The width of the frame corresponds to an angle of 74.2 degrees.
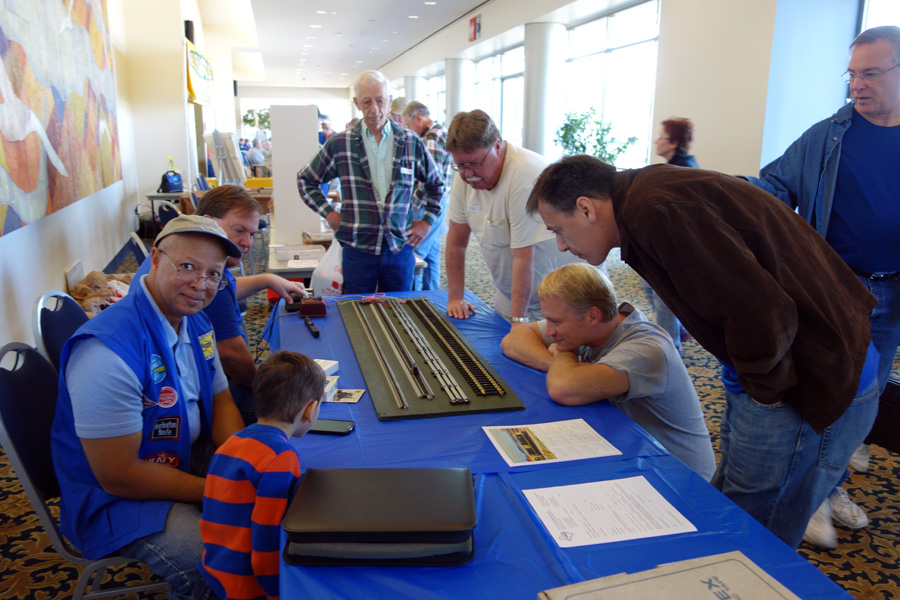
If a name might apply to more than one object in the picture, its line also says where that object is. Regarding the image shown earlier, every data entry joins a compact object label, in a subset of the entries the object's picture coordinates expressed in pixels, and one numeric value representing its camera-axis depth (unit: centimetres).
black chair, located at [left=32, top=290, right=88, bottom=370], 172
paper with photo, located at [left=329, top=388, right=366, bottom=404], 162
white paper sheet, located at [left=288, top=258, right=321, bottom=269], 365
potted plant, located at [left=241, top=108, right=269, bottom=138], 1903
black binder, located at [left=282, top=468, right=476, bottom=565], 97
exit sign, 1150
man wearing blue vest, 128
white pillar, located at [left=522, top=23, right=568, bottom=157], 939
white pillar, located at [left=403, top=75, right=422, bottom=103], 1797
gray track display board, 159
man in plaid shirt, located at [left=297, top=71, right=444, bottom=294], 309
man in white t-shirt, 231
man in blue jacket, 200
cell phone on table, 143
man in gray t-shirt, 155
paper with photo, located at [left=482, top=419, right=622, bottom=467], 134
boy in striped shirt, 115
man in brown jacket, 108
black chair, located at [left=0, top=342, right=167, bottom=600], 129
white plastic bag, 328
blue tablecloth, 95
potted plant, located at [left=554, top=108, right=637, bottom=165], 793
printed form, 107
